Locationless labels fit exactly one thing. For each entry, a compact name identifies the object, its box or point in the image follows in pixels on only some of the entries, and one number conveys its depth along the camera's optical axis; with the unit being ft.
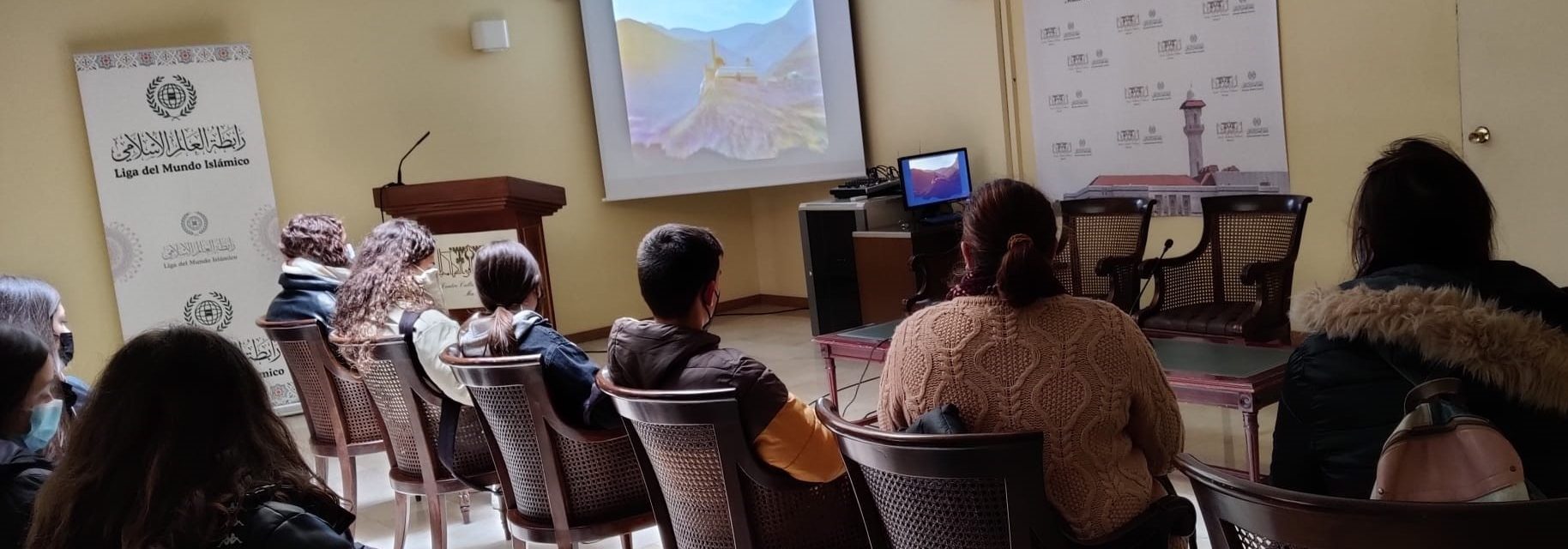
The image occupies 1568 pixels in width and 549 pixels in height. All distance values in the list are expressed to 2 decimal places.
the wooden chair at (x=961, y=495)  5.57
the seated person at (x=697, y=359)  6.97
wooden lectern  14.28
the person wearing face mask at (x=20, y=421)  5.82
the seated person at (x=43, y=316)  8.60
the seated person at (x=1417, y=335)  5.23
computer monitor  20.17
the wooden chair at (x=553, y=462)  8.55
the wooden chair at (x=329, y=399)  11.54
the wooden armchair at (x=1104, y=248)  16.03
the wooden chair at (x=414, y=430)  10.02
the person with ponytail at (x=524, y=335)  8.70
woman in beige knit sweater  6.06
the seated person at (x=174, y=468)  4.74
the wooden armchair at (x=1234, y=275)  14.06
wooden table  10.27
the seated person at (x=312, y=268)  13.05
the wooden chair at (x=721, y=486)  6.84
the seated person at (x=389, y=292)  11.17
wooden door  14.02
